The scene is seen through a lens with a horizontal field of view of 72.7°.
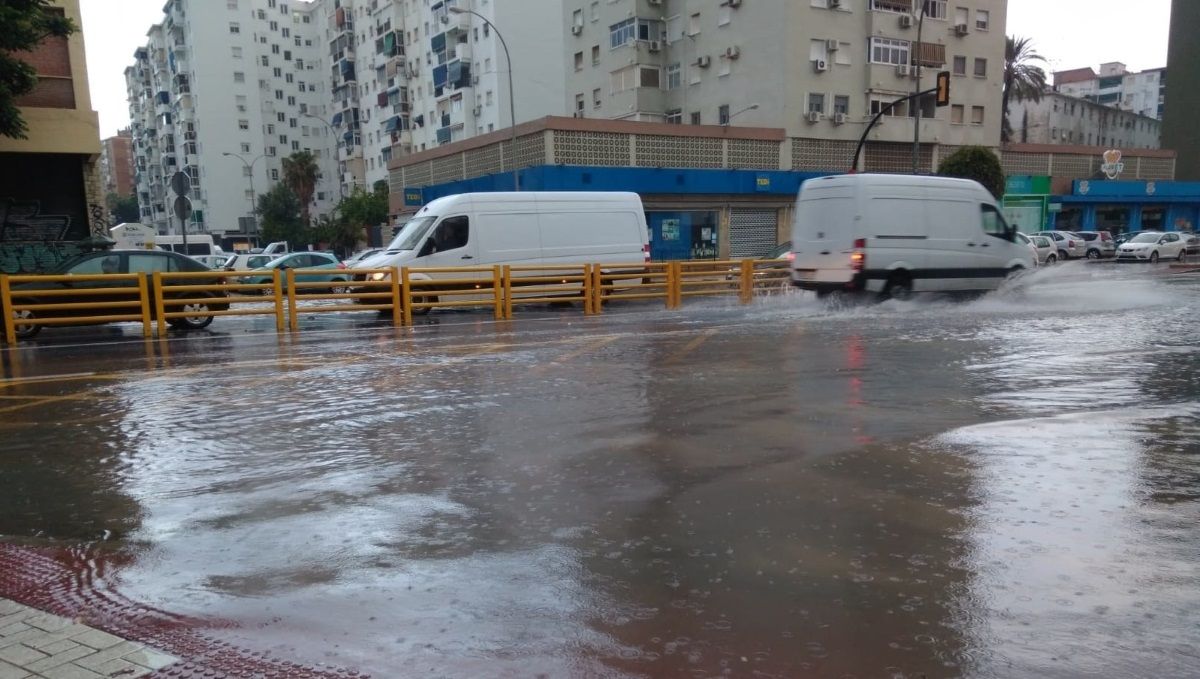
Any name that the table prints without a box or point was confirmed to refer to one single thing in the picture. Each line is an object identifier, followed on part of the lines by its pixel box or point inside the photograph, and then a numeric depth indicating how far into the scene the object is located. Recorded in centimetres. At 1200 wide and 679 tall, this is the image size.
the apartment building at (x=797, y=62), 3978
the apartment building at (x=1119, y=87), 10038
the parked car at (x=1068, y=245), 3869
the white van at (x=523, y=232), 1716
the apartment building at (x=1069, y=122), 7598
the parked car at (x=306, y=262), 2149
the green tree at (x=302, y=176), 7562
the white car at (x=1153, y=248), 3503
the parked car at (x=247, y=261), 3222
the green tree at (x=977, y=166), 3834
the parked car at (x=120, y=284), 1447
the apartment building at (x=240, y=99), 9181
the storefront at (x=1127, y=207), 4769
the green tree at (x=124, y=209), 12650
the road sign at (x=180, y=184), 1856
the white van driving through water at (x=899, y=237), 1501
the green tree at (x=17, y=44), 1642
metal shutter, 3781
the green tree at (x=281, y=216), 7594
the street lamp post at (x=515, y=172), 3232
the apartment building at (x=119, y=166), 15750
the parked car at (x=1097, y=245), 3938
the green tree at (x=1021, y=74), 5612
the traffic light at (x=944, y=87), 2438
